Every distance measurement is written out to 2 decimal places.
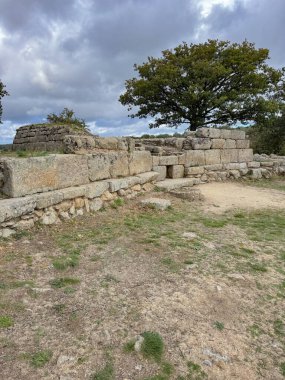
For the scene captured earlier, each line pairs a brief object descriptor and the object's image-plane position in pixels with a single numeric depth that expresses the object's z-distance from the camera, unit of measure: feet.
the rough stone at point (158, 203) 23.07
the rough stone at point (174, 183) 29.76
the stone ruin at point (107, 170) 16.96
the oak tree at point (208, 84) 59.31
